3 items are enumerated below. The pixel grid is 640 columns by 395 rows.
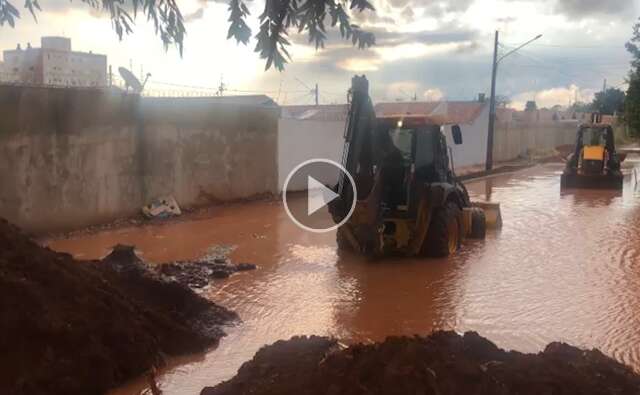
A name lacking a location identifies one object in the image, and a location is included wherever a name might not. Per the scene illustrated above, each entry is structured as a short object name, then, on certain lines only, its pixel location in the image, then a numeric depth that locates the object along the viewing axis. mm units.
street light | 30750
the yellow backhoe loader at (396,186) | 9961
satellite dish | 15125
